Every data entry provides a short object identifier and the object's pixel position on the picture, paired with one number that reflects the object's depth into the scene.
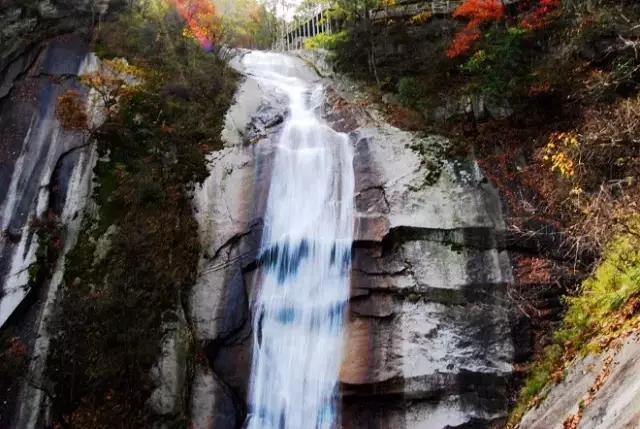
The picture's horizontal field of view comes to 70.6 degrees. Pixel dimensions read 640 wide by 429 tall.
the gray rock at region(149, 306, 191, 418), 9.60
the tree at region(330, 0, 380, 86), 16.61
